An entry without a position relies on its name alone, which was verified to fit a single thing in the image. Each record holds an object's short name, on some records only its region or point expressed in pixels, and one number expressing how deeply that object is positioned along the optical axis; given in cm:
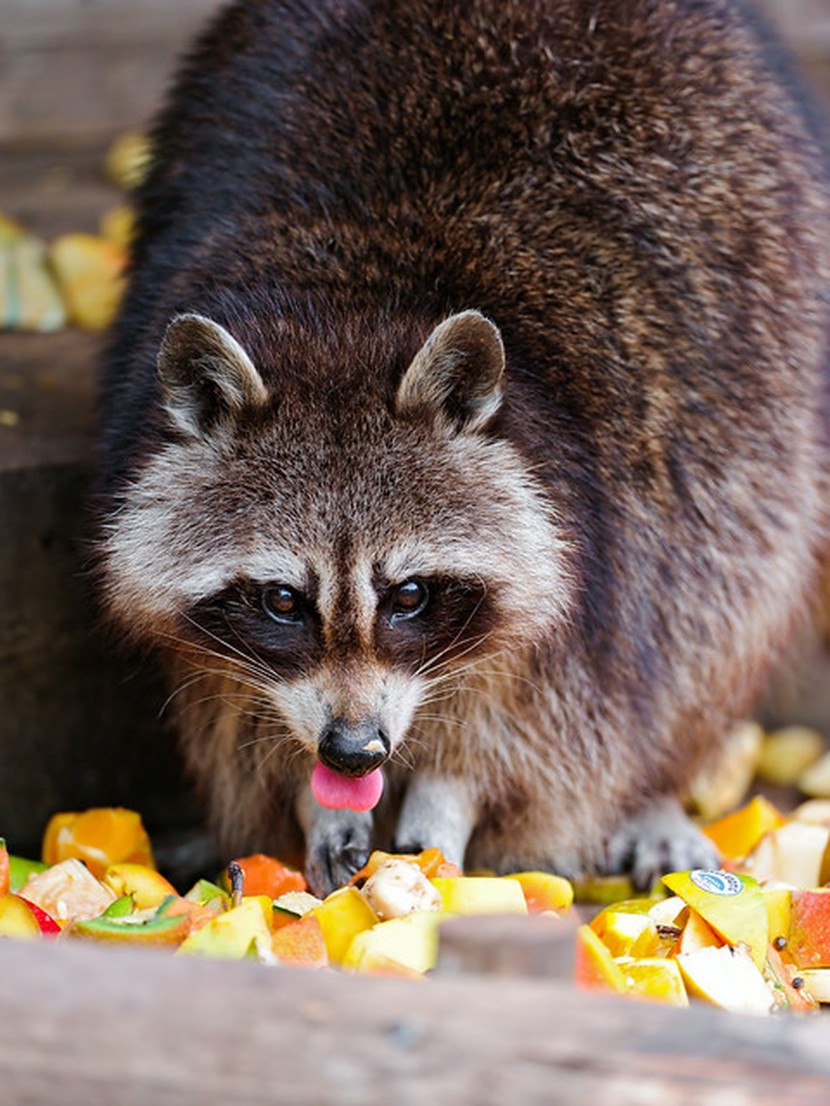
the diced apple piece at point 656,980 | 579
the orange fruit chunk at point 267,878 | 696
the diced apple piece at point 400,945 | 555
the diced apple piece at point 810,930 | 672
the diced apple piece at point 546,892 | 689
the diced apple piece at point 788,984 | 638
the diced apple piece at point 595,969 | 541
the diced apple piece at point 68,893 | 655
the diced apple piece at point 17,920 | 606
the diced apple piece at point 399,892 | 614
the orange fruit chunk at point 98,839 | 759
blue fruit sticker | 663
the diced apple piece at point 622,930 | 646
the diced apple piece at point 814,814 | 857
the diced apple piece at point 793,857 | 777
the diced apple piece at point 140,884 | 684
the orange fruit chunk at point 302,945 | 571
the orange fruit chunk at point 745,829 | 839
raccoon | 623
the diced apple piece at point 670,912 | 668
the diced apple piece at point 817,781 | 943
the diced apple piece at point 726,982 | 596
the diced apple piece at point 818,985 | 661
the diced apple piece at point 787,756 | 990
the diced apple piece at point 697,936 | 648
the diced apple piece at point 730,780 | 921
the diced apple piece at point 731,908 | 648
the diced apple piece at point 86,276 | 1052
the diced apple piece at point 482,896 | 627
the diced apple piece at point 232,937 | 555
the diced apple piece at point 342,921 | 614
